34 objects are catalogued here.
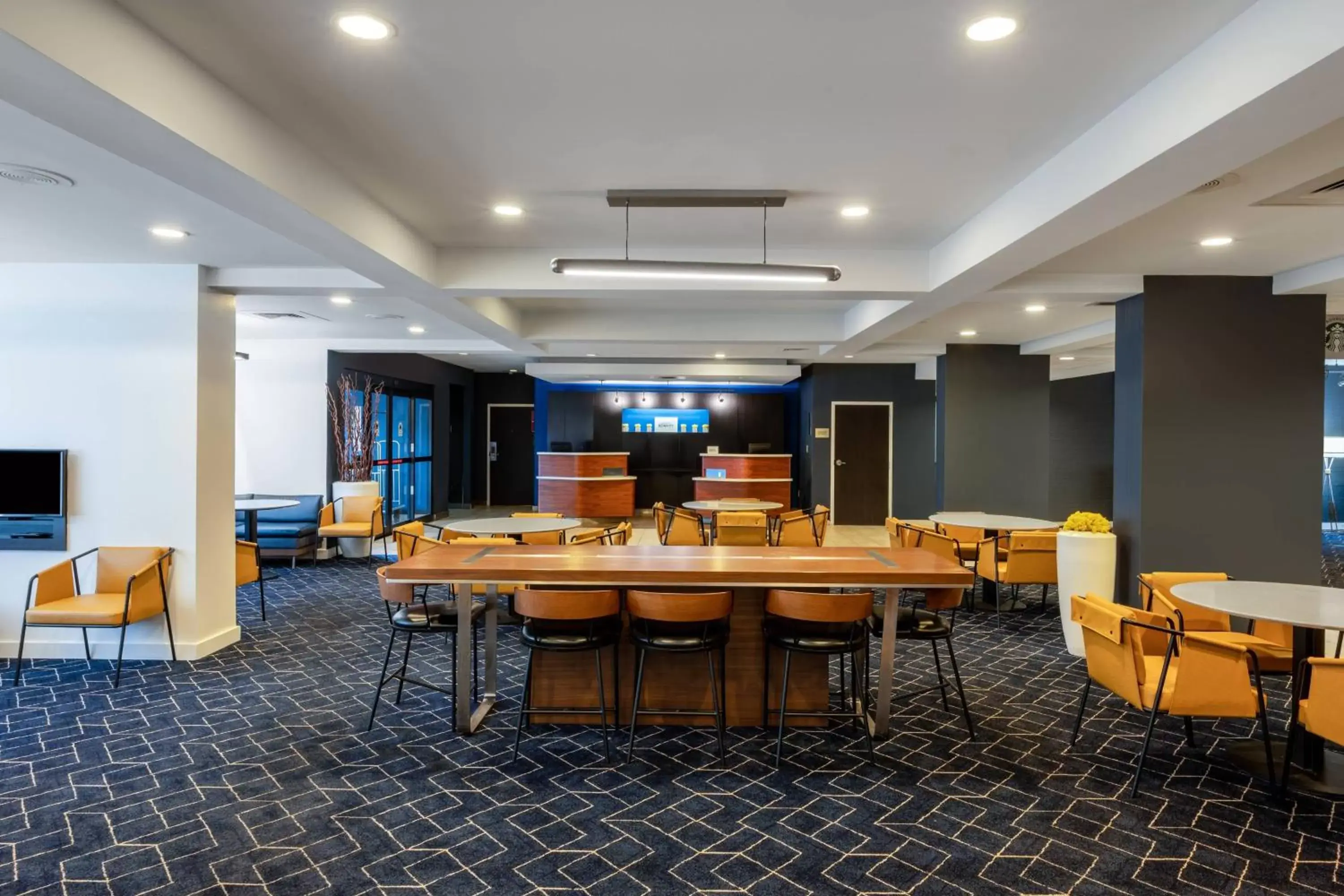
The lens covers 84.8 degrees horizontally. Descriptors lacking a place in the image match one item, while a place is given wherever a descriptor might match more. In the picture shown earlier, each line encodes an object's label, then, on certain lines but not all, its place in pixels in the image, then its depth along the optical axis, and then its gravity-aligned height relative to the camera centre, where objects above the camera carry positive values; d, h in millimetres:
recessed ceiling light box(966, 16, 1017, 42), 2377 +1361
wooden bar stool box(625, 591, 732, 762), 3639 -983
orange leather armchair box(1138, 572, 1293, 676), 4141 -1080
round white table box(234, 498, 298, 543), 7348 -684
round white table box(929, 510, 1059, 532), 7121 -786
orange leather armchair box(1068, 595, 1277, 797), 3309 -1057
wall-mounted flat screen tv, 5453 -308
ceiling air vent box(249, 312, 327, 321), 8062 +1369
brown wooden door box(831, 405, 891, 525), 13547 -229
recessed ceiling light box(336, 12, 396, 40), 2393 +1367
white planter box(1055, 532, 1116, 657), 5727 -963
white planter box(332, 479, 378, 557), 9922 -730
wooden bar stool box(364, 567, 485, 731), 4117 -1016
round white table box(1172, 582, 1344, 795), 3254 -761
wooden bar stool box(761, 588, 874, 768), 3625 -986
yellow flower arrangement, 5844 -638
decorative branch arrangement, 10117 +76
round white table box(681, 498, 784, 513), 9070 -812
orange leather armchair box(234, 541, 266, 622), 6293 -1088
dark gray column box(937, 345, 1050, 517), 9867 +169
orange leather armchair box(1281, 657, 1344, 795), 3045 -1084
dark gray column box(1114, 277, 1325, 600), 5754 +108
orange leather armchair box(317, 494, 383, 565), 9219 -1047
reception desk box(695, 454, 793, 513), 13797 -728
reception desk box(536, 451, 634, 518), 13711 -823
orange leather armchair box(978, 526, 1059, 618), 6500 -1024
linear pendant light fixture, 4145 +1040
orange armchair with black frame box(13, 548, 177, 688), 4922 -1124
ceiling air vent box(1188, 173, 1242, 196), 3674 +1330
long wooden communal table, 3826 -703
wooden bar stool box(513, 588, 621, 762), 3656 -981
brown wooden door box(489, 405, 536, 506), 16219 -266
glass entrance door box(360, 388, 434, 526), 11578 -241
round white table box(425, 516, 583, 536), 6457 -777
